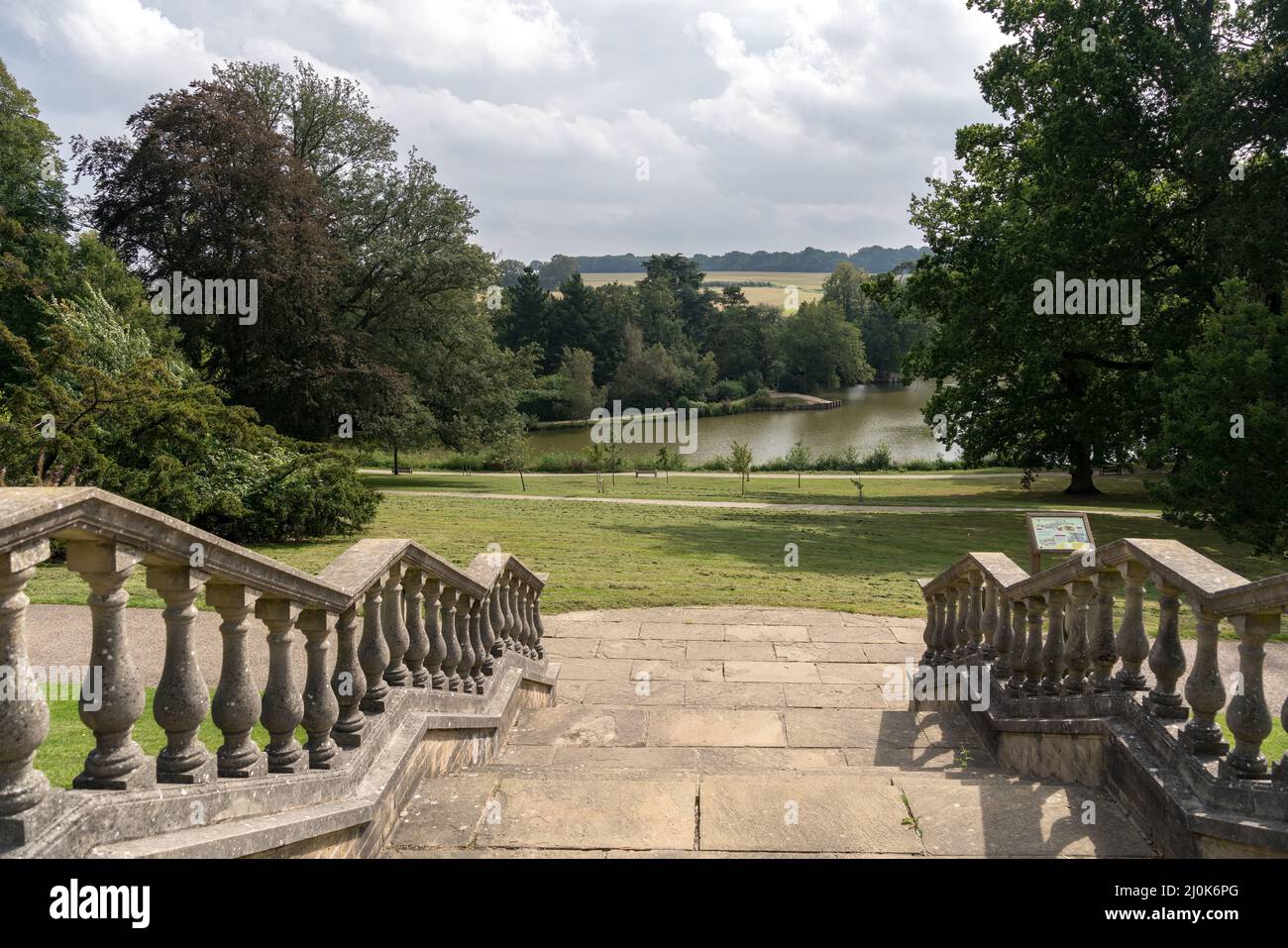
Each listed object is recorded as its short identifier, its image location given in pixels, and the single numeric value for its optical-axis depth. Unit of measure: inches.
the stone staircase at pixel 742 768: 141.3
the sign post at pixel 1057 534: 297.9
